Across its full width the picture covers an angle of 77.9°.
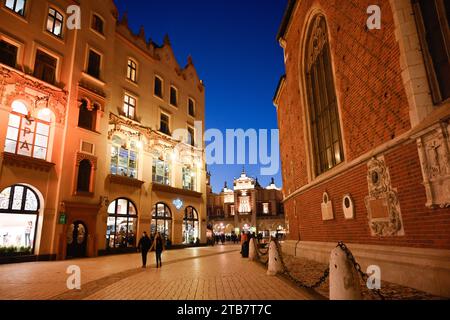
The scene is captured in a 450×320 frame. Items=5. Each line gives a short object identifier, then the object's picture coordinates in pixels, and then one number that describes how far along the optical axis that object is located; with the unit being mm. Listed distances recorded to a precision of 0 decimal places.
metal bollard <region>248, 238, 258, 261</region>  13475
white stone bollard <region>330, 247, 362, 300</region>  4242
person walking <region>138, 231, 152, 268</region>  11452
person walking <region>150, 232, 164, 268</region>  11492
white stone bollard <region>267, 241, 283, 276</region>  8695
